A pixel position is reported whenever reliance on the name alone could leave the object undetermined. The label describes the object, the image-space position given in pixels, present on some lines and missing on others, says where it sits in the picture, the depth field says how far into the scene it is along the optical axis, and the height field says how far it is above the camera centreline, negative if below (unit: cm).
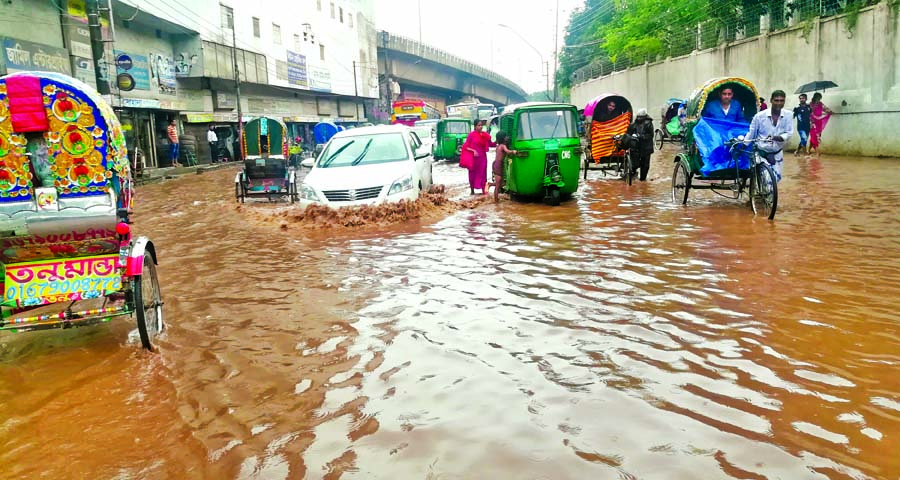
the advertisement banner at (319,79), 4916 +621
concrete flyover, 5997 +854
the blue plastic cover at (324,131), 3784 +180
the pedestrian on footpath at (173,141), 2969 +128
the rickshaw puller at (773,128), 941 +20
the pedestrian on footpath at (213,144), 3516 +129
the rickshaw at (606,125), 1731 +62
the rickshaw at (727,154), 970 -14
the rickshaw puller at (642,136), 1529 +27
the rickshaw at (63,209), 506 -25
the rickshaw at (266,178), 1568 -28
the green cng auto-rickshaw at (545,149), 1273 +6
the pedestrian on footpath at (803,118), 1983 +65
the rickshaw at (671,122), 2911 +108
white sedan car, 1138 -15
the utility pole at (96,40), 1996 +392
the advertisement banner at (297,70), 4581 +640
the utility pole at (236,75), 3533 +488
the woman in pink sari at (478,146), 1473 +21
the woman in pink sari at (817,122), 1983 +53
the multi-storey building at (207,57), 2234 +533
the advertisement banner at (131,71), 2539 +407
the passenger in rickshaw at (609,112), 1739 +94
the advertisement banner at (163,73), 3103 +455
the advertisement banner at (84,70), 2264 +351
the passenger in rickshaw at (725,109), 1089 +56
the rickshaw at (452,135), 2742 +89
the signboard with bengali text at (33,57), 1881 +351
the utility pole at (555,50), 4935 +751
